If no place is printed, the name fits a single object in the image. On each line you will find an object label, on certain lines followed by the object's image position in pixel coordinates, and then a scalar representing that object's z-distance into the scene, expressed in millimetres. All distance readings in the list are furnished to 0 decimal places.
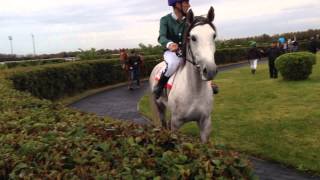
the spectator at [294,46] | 39812
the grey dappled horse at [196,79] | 6004
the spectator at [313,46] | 38656
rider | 7180
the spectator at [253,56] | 27750
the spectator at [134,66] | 24639
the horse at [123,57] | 25375
